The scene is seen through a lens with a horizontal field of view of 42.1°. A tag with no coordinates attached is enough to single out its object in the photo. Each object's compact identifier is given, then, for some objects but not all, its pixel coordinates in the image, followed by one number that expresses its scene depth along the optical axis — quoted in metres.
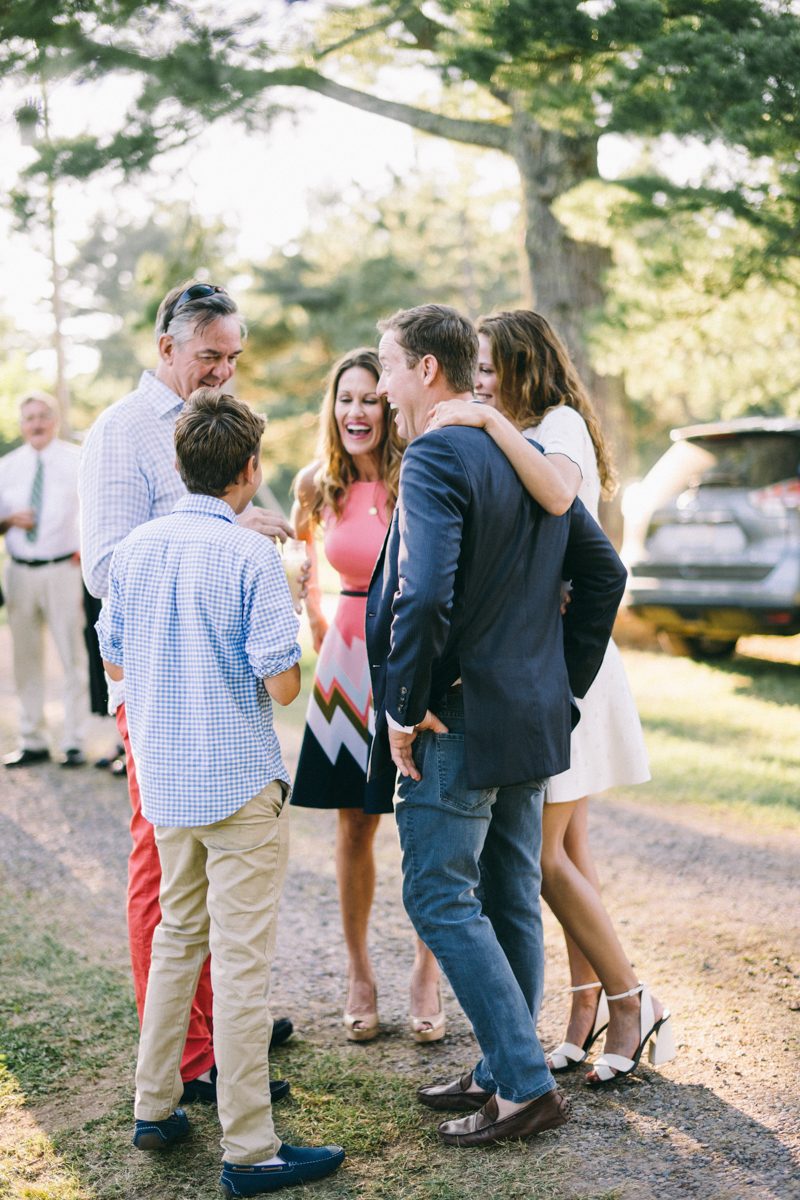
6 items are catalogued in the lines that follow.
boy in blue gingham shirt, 2.45
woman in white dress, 2.96
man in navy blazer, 2.42
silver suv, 7.76
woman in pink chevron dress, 3.41
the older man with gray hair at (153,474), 2.87
